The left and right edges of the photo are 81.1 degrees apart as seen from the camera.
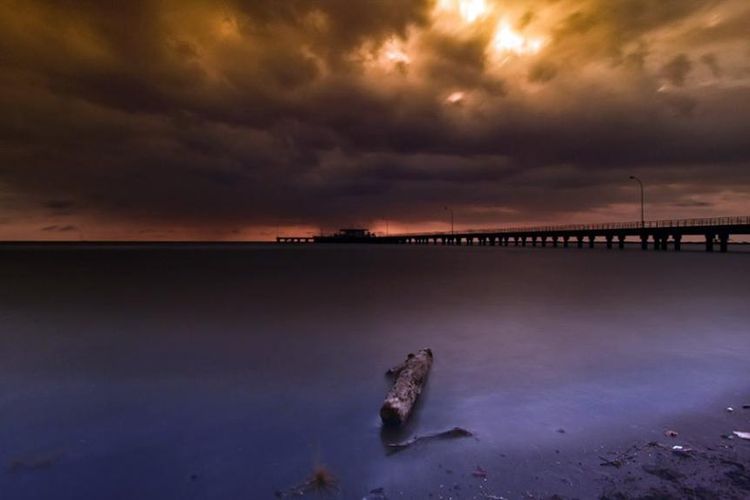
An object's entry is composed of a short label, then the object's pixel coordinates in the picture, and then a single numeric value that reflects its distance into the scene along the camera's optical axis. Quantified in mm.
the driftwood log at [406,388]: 5664
